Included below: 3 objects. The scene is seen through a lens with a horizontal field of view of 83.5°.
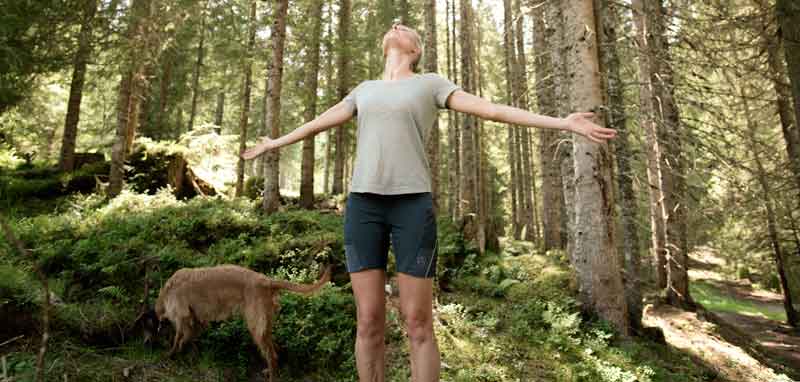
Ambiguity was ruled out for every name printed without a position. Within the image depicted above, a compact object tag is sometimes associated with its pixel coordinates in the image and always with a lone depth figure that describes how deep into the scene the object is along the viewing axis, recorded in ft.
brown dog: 14.60
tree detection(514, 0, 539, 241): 70.54
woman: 8.48
